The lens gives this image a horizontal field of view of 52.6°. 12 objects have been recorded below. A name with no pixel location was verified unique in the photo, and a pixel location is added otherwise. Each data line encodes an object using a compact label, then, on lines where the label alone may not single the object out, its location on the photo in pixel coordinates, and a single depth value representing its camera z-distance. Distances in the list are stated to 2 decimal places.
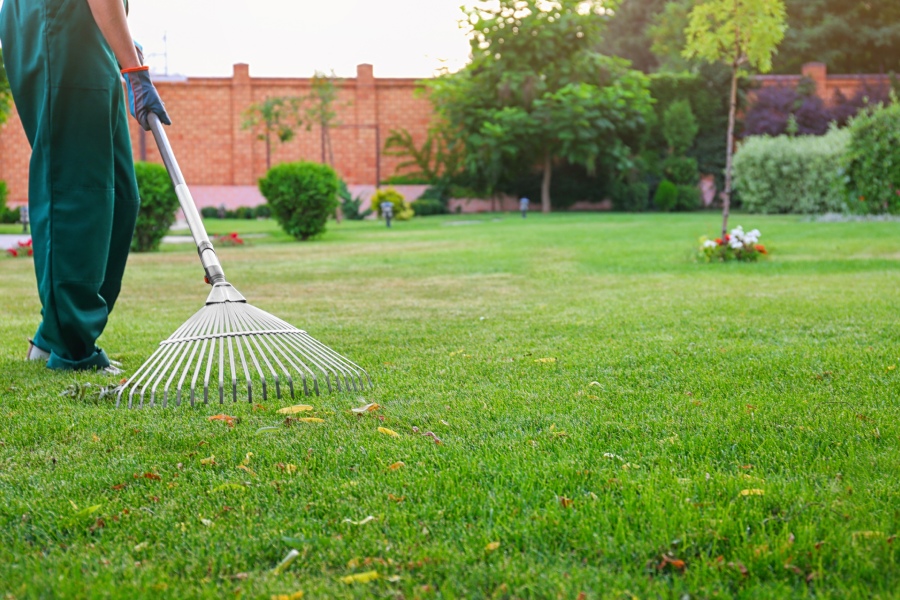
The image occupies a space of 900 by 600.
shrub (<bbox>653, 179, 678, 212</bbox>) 26.02
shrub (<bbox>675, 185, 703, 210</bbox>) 26.53
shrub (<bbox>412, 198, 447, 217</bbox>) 25.94
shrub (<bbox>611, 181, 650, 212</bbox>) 26.86
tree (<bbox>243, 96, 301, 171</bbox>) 23.16
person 3.27
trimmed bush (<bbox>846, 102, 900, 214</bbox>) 14.91
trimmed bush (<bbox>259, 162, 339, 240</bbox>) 14.32
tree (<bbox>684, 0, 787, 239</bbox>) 9.41
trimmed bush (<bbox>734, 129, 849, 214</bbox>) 19.16
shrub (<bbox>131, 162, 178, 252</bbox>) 11.88
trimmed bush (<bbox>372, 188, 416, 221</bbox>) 23.11
